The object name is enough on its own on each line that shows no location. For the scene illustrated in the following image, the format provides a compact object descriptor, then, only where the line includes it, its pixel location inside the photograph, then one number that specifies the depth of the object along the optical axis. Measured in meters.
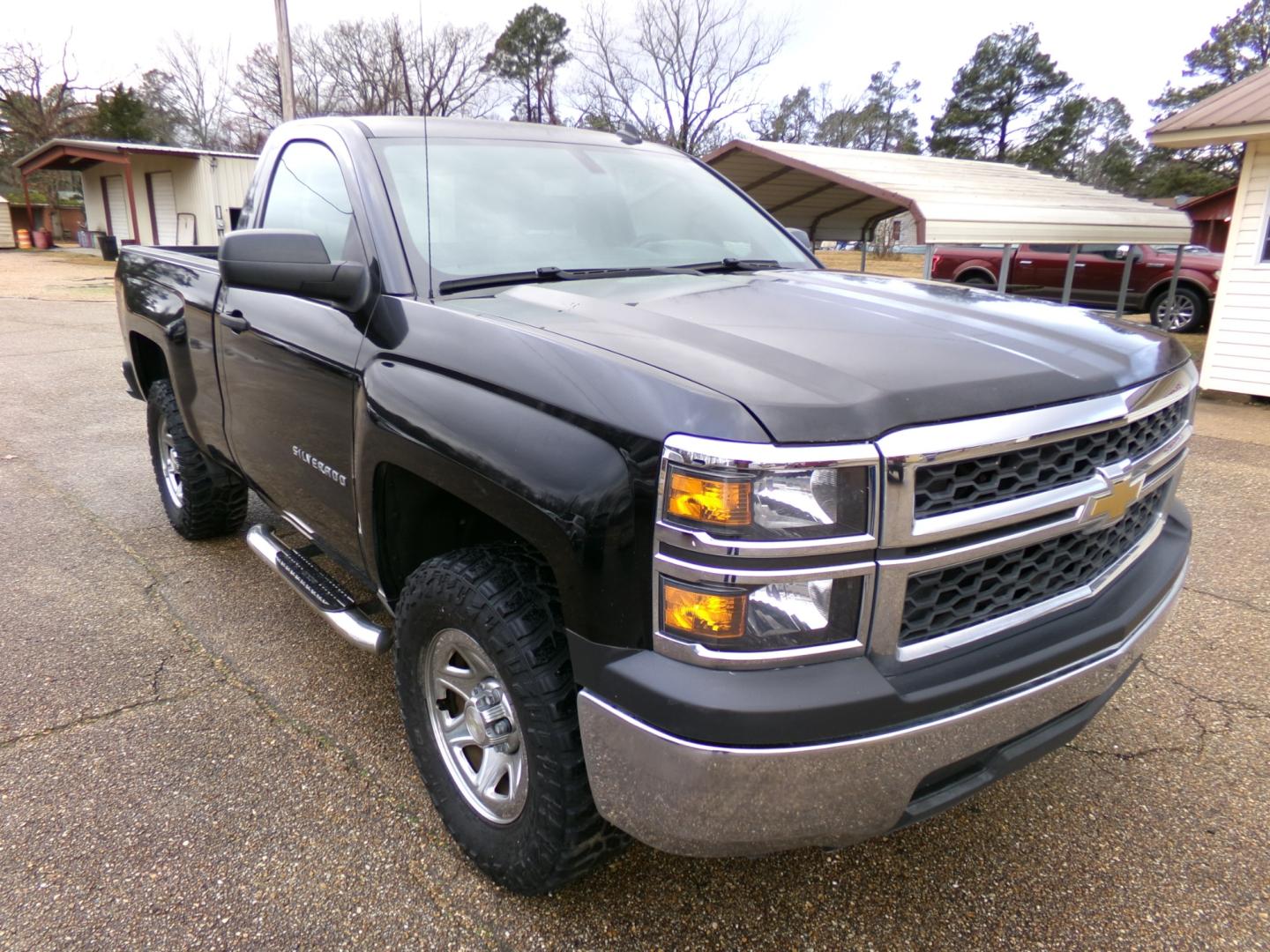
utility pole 15.91
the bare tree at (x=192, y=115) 49.91
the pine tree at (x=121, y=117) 41.56
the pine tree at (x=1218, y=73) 44.44
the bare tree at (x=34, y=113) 44.09
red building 31.44
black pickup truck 1.52
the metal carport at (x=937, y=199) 8.91
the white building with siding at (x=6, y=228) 33.34
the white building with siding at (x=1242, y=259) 8.45
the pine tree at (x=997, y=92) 52.84
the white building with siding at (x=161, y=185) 24.59
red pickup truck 14.78
